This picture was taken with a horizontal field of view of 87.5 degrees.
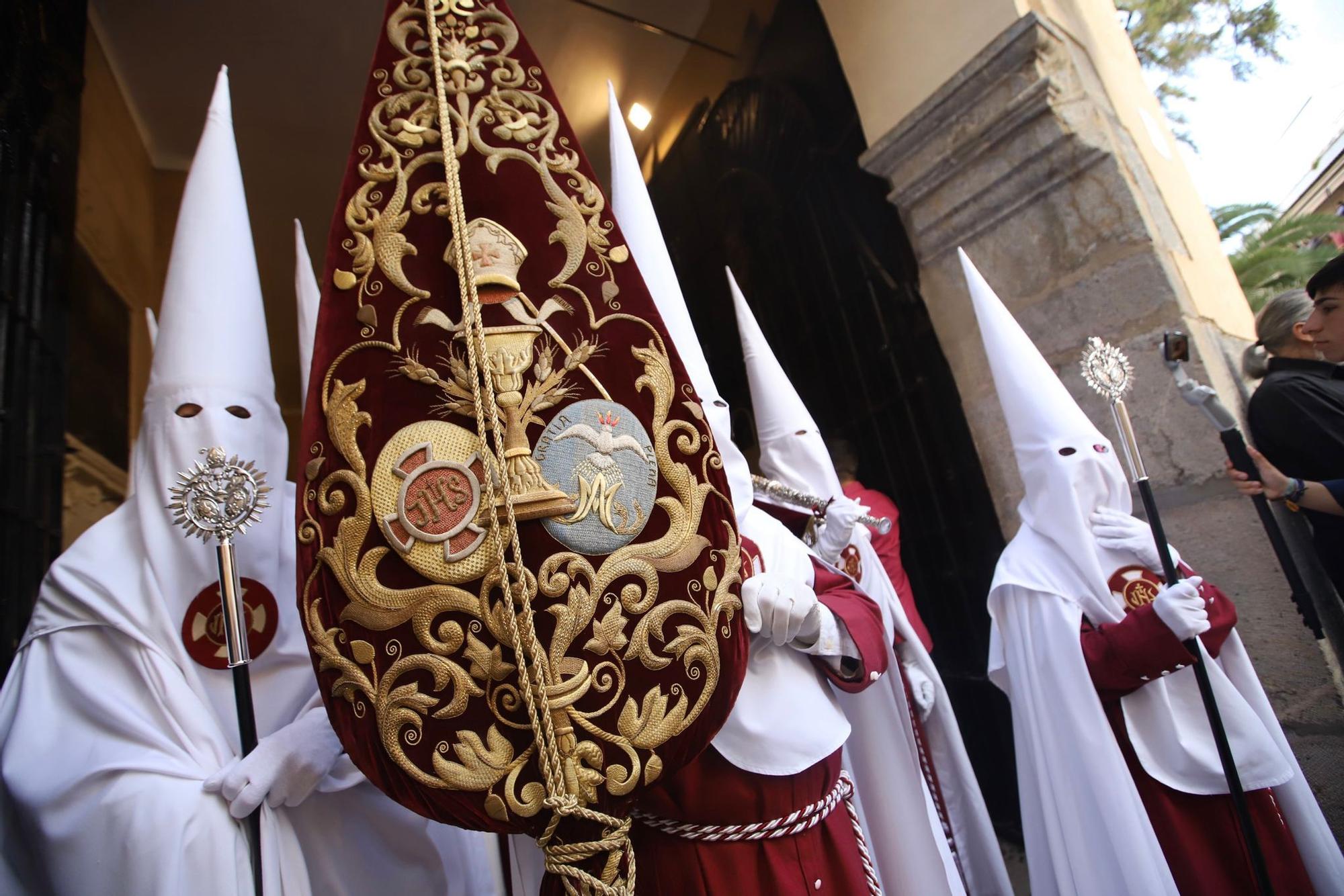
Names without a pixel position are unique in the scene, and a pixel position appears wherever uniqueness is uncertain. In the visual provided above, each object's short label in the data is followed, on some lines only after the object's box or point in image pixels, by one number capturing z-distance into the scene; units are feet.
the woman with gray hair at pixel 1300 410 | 7.46
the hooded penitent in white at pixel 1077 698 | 6.20
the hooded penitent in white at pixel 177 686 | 3.96
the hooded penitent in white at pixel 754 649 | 4.40
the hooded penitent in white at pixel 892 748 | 5.87
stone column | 8.02
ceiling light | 16.74
